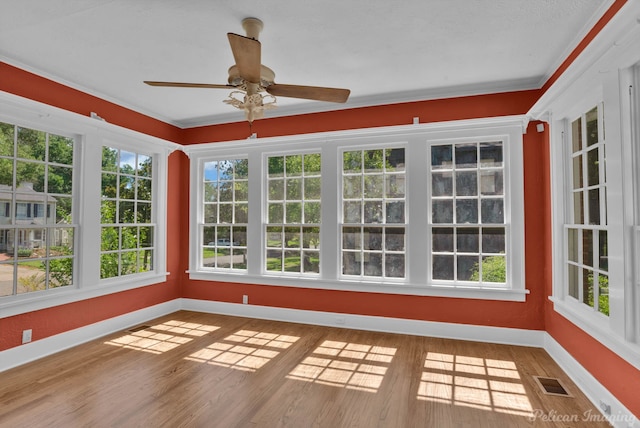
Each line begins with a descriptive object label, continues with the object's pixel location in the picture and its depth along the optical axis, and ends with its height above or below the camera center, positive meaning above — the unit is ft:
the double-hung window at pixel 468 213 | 12.94 +0.40
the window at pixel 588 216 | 8.43 +0.18
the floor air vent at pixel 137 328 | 14.04 -4.48
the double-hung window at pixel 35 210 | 10.74 +0.44
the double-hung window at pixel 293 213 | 15.44 +0.46
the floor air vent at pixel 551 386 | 8.97 -4.52
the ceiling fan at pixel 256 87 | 7.77 +3.38
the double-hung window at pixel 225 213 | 16.74 +0.50
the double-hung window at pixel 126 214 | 14.08 +0.42
